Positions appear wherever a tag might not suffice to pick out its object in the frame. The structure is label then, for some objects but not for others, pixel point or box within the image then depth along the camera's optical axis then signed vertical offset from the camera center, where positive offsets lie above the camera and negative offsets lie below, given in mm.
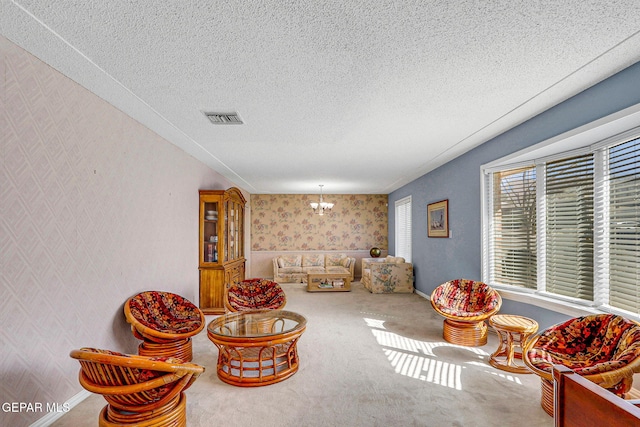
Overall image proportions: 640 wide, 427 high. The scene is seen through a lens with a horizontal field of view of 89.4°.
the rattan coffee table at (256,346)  2717 -1136
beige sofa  8117 -1225
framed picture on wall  5270 +5
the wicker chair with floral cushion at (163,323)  2846 -1015
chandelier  7734 +329
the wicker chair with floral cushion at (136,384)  1699 -902
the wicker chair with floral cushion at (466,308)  3512 -1028
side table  2934 -1119
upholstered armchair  6754 -1216
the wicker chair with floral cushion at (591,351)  1808 -865
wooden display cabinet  4840 -472
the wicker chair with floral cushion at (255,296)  4141 -1044
